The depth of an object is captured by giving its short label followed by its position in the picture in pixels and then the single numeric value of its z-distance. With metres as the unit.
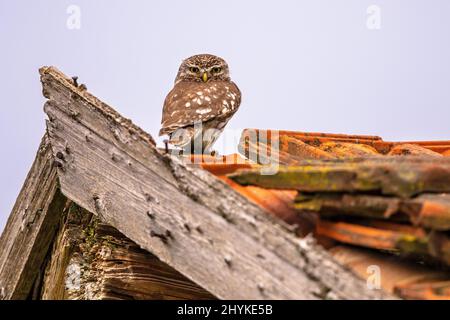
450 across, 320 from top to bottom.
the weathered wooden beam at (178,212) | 5.49
